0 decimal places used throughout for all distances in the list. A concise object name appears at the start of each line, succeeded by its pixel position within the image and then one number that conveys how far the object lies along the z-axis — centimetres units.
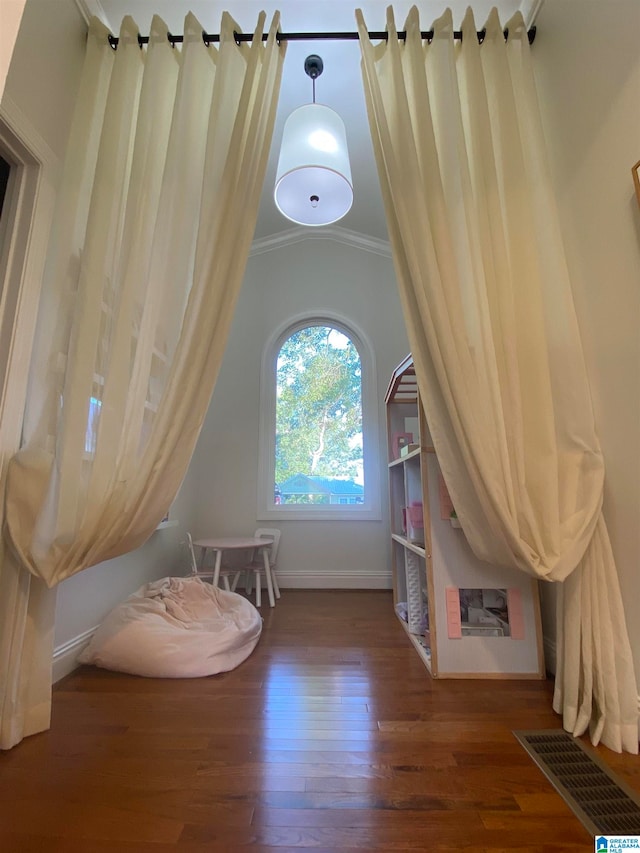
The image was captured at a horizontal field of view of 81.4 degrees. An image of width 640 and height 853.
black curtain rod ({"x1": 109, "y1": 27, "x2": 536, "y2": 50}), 158
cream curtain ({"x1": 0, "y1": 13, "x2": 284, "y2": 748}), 121
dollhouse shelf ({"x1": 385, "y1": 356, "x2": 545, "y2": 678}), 162
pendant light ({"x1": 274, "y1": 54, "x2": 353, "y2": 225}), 182
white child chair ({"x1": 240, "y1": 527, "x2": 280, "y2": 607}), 277
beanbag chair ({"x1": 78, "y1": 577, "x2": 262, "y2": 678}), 166
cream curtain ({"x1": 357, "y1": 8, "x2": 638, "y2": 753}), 123
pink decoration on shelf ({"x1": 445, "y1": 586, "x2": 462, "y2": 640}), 163
